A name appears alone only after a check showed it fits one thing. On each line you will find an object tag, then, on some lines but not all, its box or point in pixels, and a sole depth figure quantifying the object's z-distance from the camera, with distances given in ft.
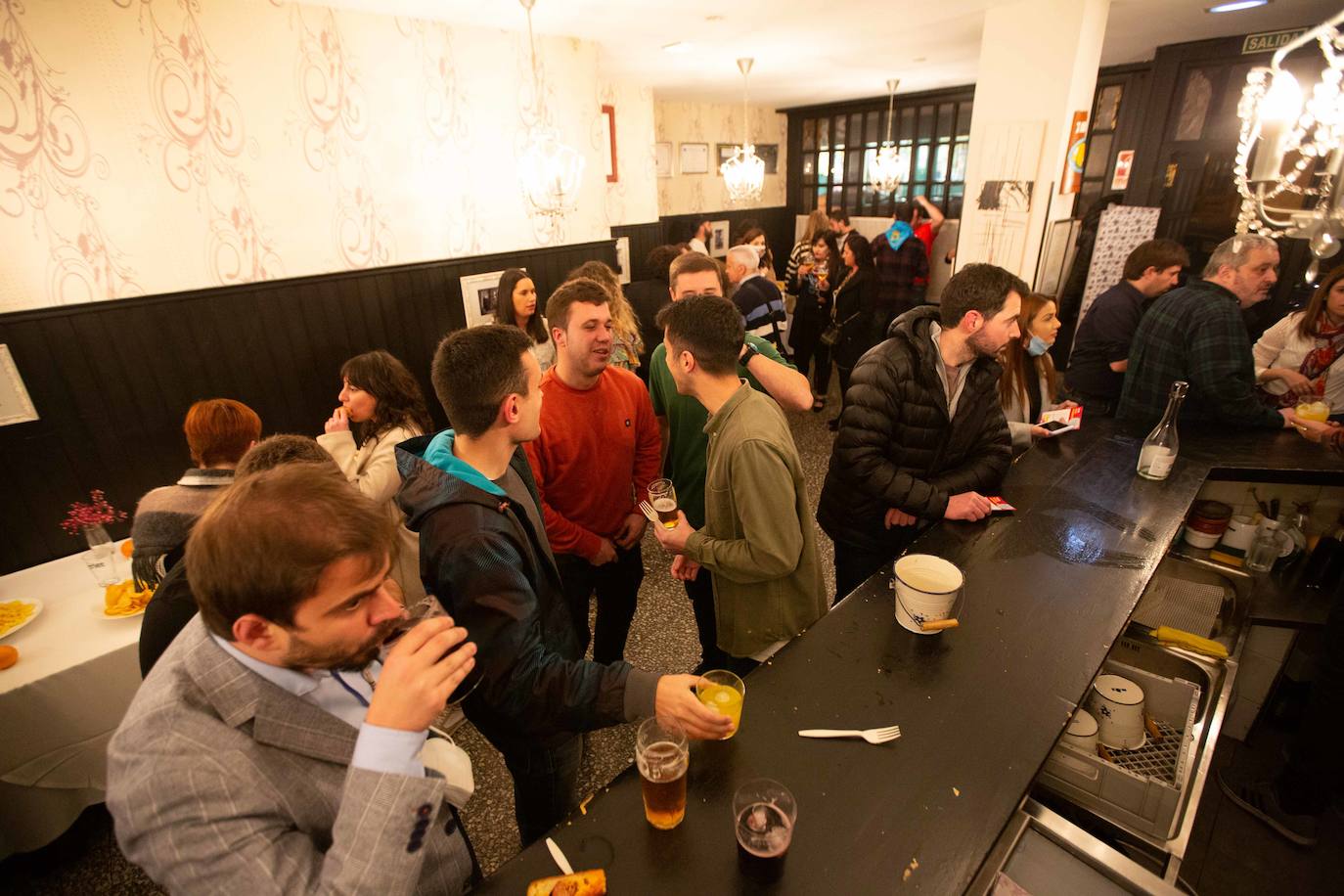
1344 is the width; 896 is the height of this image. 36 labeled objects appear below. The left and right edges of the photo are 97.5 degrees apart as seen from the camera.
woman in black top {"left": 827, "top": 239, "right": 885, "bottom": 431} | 17.89
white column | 13.19
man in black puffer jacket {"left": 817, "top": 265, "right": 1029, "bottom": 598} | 6.52
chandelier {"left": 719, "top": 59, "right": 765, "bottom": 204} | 21.53
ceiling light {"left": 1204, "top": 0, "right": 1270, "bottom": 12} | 13.60
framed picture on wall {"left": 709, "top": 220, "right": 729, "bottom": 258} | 30.45
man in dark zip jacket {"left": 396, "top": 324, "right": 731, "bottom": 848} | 3.94
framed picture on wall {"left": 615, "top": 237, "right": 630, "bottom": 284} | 24.43
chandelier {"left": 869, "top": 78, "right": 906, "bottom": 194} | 25.05
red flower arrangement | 7.41
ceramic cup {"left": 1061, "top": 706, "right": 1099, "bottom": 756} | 4.99
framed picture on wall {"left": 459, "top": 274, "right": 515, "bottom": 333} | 14.42
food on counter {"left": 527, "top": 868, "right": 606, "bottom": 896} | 3.03
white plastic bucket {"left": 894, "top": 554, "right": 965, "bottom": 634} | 4.59
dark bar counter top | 3.22
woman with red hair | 5.32
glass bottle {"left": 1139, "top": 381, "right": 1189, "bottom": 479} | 6.89
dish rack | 4.48
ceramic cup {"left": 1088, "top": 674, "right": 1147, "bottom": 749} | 5.12
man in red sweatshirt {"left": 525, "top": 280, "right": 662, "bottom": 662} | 6.88
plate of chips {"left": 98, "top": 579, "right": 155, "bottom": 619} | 7.00
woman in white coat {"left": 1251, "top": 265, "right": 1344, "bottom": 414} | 9.43
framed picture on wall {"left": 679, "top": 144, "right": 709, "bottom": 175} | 29.32
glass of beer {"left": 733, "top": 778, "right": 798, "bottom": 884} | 3.06
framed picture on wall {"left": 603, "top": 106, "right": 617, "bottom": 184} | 23.04
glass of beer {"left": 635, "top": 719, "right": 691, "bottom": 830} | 3.25
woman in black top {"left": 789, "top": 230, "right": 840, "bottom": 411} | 19.22
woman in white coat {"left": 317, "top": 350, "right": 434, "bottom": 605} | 8.14
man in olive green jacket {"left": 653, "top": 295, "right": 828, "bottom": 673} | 5.12
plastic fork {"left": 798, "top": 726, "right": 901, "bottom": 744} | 3.85
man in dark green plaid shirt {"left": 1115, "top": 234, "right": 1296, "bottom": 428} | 8.10
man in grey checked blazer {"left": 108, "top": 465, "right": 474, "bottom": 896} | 2.49
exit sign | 16.07
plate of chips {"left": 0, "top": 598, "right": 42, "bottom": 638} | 6.62
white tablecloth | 6.14
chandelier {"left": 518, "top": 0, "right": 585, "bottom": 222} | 12.73
